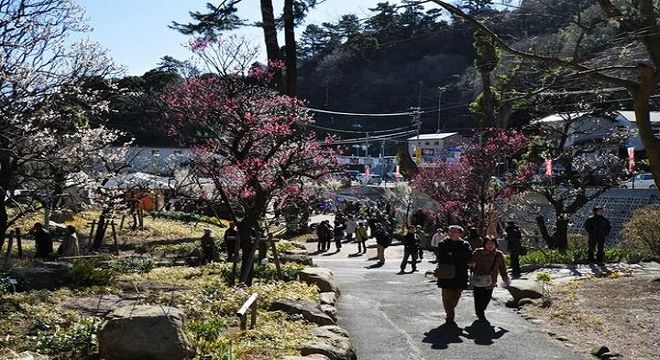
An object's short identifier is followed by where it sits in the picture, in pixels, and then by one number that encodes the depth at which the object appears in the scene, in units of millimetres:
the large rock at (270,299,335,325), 9263
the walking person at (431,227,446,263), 21969
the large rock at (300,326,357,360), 7170
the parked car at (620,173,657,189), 27100
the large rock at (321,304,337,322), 10076
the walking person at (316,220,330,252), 28578
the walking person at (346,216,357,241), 33438
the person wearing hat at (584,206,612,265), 17891
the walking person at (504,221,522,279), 17406
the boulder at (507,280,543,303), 12516
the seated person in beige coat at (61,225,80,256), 17406
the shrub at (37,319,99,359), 6512
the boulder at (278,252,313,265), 18031
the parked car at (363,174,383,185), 62094
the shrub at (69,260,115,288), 11812
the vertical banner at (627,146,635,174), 24641
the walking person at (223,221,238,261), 17516
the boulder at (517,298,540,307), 12266
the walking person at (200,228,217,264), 18484
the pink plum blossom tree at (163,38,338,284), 14883
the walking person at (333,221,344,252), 29397
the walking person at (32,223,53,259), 17281
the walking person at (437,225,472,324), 10359
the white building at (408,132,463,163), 47906
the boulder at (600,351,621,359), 8259
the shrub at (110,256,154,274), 14953
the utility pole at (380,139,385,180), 69000
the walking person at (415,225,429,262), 24984
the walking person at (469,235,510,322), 10672
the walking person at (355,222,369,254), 27594
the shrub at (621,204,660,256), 18391
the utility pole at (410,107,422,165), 46125
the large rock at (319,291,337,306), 11247
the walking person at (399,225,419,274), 19927
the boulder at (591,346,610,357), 8531
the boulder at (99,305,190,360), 6156
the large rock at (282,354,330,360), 6518
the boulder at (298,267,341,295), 12930
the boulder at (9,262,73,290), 11258
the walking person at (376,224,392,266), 23203
